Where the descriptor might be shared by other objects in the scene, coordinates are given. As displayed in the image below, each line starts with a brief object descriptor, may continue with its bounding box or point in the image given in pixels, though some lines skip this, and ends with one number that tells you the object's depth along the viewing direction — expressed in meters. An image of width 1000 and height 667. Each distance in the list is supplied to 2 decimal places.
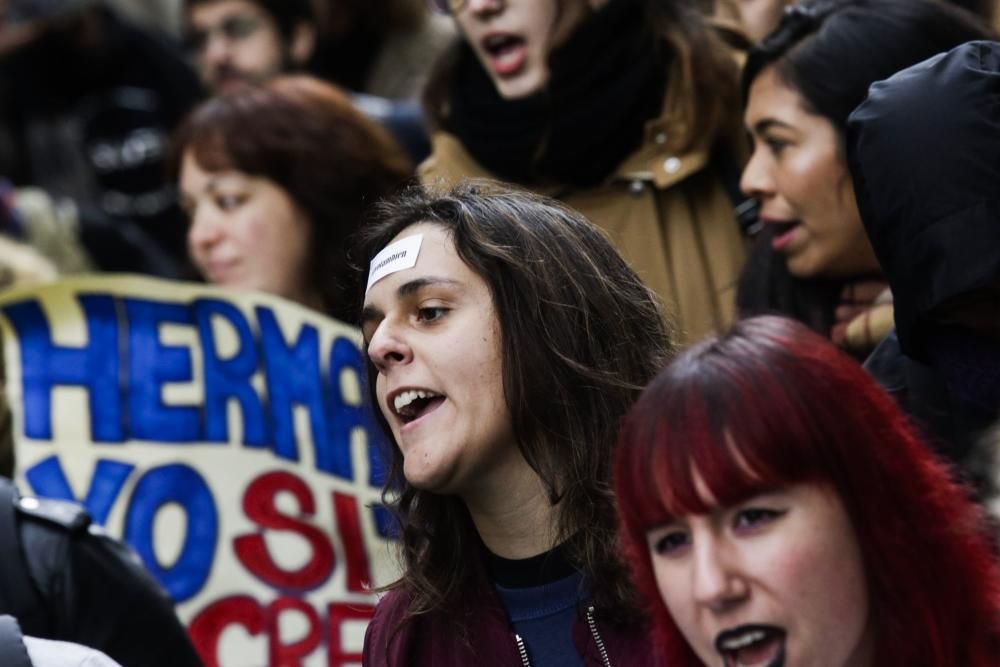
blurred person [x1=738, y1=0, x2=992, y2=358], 4.00
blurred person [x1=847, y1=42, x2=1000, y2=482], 3.14
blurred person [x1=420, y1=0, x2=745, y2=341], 4.59
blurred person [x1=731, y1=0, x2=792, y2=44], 5.04
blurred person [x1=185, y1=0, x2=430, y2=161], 6.53
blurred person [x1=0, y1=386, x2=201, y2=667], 3.51
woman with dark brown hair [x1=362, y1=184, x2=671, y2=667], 3.23
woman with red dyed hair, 2.43
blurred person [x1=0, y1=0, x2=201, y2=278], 6.83
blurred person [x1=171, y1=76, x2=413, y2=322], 5.23
